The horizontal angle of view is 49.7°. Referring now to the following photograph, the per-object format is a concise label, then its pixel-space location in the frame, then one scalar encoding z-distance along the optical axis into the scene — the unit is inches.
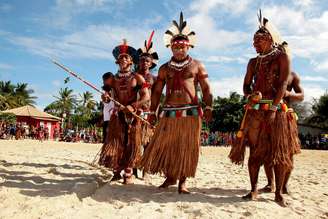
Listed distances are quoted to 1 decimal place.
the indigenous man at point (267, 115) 149.6
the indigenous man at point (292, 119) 156.0
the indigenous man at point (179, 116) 164.2
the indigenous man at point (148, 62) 231.9
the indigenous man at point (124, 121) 188.5
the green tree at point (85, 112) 1823.3
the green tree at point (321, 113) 1393.9
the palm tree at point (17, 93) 1709.4
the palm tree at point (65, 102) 2023.9
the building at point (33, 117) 1220.4
